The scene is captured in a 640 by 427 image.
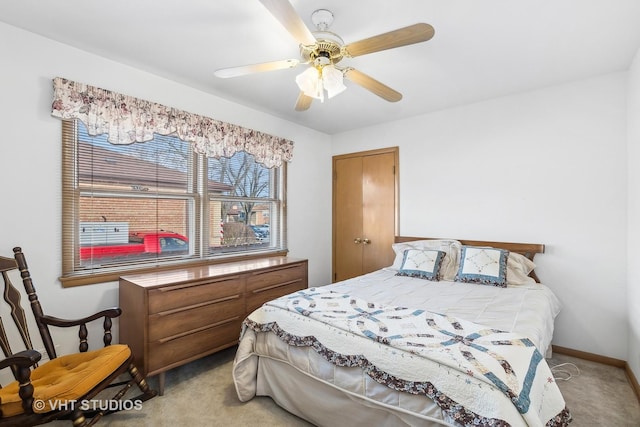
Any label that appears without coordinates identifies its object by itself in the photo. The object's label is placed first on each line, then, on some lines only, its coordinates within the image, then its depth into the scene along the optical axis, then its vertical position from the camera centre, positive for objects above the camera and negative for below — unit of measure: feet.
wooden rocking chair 4.64 -2.81
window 7.63 +0.41
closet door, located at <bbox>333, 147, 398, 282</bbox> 13.21 +0.27
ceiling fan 5.15 +3.19
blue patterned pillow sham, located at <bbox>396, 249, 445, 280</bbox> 9.79 -1.59
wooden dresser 7.06 -2.39
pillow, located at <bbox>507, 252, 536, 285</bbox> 9.02 -1.64
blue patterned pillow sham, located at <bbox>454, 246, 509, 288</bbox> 8.93 -1.55
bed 4.17 -2.27
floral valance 7.32 +2.78
